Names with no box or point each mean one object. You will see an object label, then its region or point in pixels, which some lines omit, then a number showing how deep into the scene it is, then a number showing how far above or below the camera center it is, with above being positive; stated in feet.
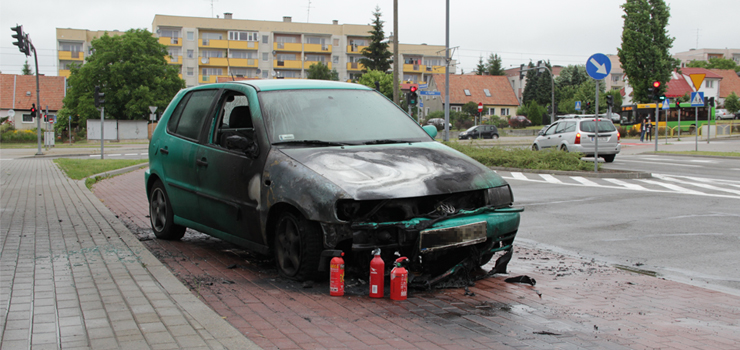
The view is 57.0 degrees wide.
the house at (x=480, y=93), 322.77 +19.55
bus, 184.41 +5.51
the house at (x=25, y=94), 292.40 +15.61
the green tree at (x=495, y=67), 432.25 +42.46
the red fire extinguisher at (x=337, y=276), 16.17 -3.42
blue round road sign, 56.18 +5.77
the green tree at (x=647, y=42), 222.07 +30.42
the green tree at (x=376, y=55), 280.92 +32.15
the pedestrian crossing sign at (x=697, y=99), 107.55 +5.73
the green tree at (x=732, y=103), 293.96 +14.04
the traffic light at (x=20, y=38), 84.79 +11.48
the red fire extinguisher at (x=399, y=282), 15.90 -3.49
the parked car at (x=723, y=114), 264.52 +8.69
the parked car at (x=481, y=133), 193.36 +0.17
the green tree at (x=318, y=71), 298.37 +27.20
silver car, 77.15 -0.31
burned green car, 16.14 -1.27
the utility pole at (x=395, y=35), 93.48 +13.58
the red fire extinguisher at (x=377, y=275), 16.02 -3.37
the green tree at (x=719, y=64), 465.47 +49.09
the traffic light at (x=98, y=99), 94.33 +4.34
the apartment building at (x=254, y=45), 318.24 +41.99
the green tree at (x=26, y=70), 459.32 +40.45
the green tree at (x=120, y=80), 211.82 +15.93
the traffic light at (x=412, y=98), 87.07 +4.53
